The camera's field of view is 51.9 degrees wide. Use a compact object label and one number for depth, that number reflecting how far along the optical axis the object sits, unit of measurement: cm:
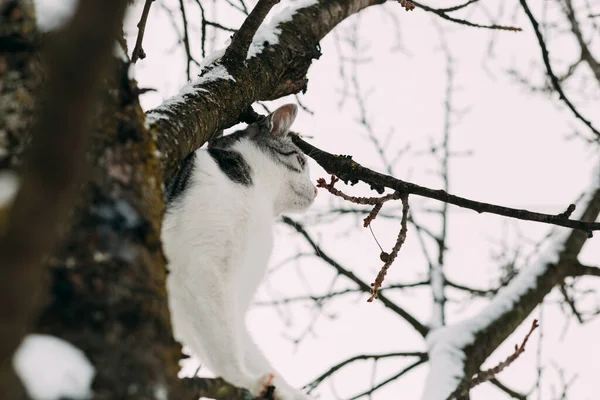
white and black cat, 230
